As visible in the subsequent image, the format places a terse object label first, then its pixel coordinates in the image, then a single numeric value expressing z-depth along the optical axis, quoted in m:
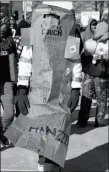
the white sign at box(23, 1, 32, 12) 12.75
